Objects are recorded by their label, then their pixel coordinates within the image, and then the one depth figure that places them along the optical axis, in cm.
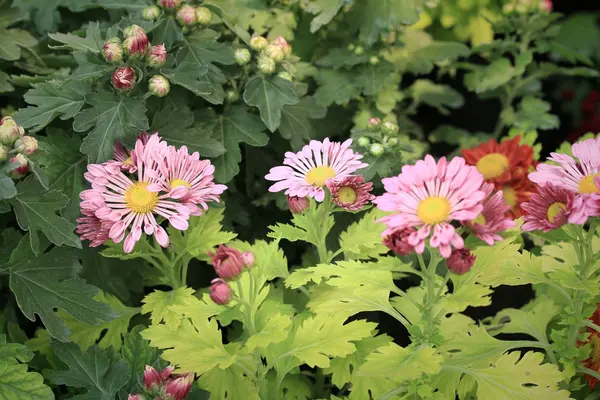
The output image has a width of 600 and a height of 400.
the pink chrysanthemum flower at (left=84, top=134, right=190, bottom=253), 73
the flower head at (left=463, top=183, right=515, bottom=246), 62
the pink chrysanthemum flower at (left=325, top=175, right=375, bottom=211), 75
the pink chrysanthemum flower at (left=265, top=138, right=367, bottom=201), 75
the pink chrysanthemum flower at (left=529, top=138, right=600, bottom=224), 68
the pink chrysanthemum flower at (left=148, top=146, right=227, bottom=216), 75
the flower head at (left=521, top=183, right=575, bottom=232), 67
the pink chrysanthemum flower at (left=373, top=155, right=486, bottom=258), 59
